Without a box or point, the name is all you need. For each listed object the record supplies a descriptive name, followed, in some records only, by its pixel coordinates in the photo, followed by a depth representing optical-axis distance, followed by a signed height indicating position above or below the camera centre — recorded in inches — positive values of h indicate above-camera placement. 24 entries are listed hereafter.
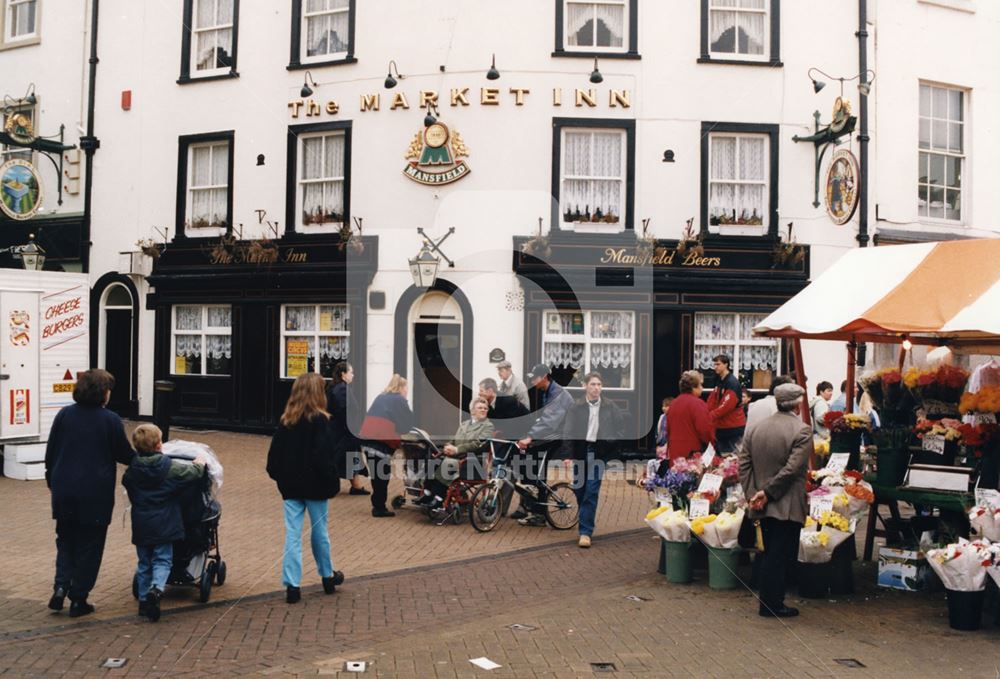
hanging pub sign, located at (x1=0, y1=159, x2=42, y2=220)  806.5 +132.0
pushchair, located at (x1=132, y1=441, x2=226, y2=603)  304.5 -57.3
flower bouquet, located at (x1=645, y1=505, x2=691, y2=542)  348.2 -62.3
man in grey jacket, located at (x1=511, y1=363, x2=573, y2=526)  442.6 -37.2
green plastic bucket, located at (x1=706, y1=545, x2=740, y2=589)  341.1 -76.6
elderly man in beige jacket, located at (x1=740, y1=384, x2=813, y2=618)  304.5 -42.0
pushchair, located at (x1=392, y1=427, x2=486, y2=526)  461.1 -61.2
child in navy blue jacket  287.0 -49.1
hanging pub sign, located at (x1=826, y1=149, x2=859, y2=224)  689.0 +125.3
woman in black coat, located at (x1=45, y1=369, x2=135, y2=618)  287.0 -40.4
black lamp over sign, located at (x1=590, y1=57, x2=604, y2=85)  707.4 +204.2
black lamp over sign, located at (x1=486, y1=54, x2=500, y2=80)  704.4 +204.4
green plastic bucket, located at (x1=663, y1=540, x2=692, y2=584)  349.1 -75.8
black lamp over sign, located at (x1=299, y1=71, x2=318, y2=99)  754.8 +207.4
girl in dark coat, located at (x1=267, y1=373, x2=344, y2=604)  308.5 -37.9
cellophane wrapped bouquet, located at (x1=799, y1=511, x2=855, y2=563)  324.8 -61.2
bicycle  445.7 -68.7
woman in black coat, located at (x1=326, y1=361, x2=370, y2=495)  498.6 -33.4
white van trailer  569.9 -5.4
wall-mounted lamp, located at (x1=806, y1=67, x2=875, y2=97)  709.3 +213.8
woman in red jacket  407.8 -31.1
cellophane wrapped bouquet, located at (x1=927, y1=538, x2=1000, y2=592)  286.4 -61.9
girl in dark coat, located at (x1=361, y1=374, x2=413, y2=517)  480.7 -39.6
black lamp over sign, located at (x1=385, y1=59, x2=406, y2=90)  723.4 +202.7
